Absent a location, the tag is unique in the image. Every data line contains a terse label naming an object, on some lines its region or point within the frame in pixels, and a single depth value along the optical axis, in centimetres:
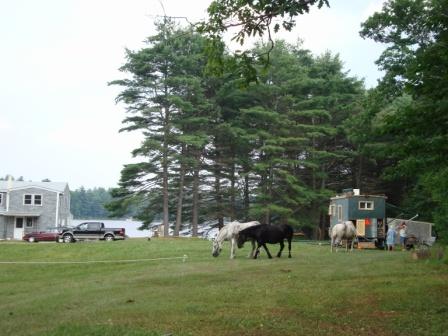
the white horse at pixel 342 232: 2514
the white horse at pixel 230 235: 2233
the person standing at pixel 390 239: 2841
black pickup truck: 4296
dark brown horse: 2142
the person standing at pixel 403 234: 2916
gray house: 5212
